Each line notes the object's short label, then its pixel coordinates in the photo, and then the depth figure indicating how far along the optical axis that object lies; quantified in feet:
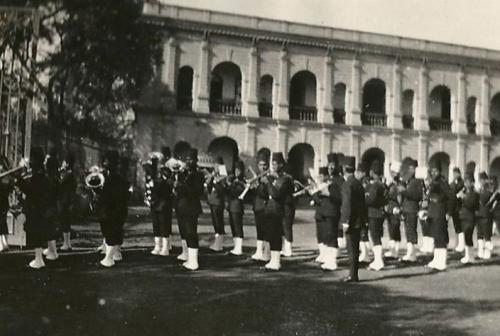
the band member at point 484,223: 40.06
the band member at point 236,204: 37.04
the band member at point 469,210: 37.52
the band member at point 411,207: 37.32
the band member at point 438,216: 34.30
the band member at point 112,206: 30.68
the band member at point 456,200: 40.55
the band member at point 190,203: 30.50
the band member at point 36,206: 28.81
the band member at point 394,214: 38.52
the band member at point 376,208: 33.98
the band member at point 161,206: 35.22
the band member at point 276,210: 31.40
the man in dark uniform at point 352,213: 28.84
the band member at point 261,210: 33.47
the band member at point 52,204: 29.63
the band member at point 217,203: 38.01
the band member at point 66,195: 34.88
